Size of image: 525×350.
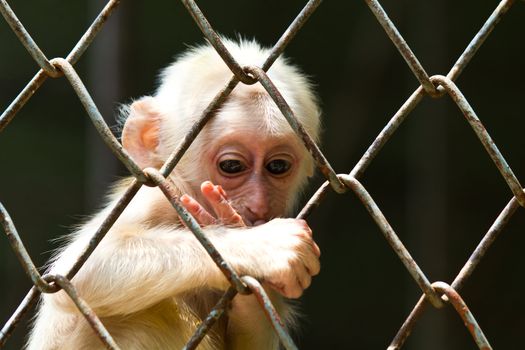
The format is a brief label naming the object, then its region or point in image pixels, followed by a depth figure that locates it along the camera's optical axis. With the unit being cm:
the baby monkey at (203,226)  605
